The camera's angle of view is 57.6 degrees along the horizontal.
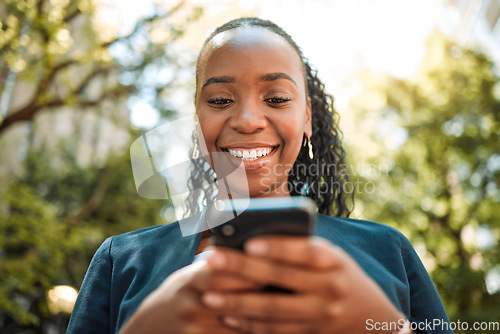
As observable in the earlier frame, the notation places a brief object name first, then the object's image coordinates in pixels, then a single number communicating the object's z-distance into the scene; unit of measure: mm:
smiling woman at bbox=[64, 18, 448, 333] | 919
